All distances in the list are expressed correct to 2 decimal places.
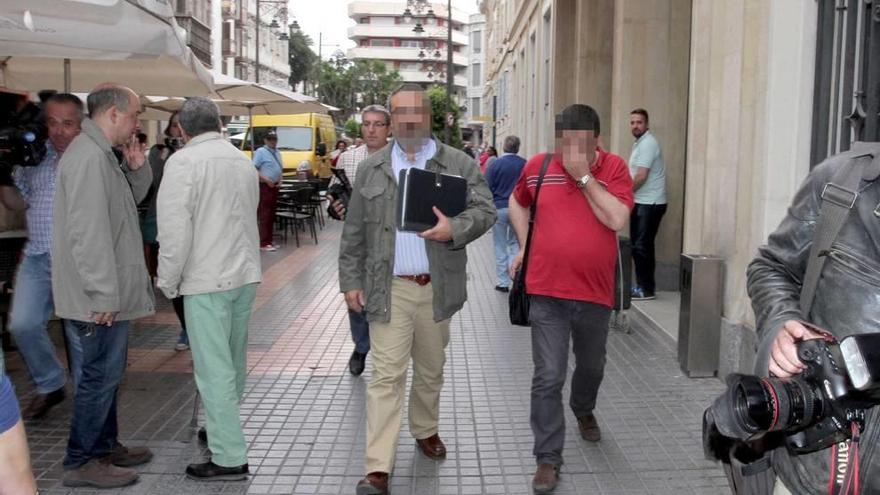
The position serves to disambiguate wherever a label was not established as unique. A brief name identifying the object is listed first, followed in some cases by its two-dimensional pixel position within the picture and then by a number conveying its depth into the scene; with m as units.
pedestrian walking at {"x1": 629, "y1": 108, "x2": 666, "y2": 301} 9.99
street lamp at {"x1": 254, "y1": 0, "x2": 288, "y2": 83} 48.19
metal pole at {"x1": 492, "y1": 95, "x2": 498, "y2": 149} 46.57
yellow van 24.47
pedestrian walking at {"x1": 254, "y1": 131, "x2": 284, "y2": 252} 15.52
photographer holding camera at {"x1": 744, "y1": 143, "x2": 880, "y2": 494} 2.03
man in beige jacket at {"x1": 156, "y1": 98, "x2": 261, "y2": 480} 4.74
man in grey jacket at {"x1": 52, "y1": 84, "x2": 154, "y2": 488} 4.61
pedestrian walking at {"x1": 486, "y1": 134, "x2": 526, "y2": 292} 11.37
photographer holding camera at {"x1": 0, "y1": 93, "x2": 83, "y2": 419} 5.61
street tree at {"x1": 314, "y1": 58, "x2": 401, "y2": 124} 81.00
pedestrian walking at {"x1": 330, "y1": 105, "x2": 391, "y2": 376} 6.81
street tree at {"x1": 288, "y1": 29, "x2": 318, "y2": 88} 89.25
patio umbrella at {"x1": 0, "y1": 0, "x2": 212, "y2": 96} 5.16
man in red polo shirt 4.81
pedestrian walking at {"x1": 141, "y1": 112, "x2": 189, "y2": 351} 8.38
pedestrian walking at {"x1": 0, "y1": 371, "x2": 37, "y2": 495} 2.55
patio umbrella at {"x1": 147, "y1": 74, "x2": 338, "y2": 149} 14.35
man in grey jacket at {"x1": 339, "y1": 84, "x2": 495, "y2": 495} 4.72
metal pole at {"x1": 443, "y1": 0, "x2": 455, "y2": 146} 32.76
